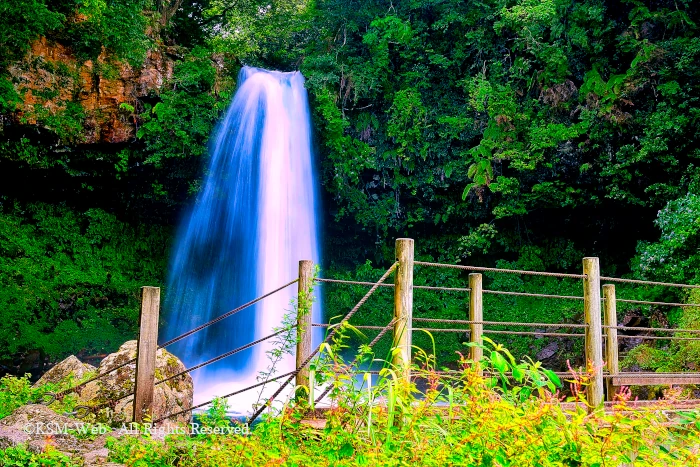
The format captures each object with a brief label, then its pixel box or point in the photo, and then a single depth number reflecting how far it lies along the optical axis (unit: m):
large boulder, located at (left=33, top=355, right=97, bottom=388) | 6.39
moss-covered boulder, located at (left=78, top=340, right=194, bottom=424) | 5.19
